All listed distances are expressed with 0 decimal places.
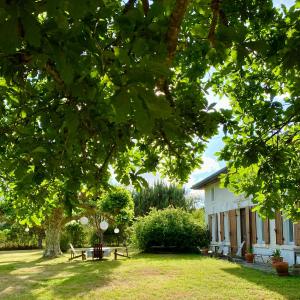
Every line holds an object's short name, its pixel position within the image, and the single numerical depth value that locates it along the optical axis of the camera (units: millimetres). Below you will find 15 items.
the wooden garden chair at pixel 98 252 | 18439
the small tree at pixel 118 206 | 19591
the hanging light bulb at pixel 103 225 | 18495
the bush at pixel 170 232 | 21110
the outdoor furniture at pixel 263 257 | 14904
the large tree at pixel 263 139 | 5687
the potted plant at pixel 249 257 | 15875
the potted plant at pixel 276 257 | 12906
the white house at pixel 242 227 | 13669
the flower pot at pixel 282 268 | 11548
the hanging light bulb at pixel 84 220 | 17742
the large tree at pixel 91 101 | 1521
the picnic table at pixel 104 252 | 18928
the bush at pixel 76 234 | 29698
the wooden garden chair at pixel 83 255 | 18875
